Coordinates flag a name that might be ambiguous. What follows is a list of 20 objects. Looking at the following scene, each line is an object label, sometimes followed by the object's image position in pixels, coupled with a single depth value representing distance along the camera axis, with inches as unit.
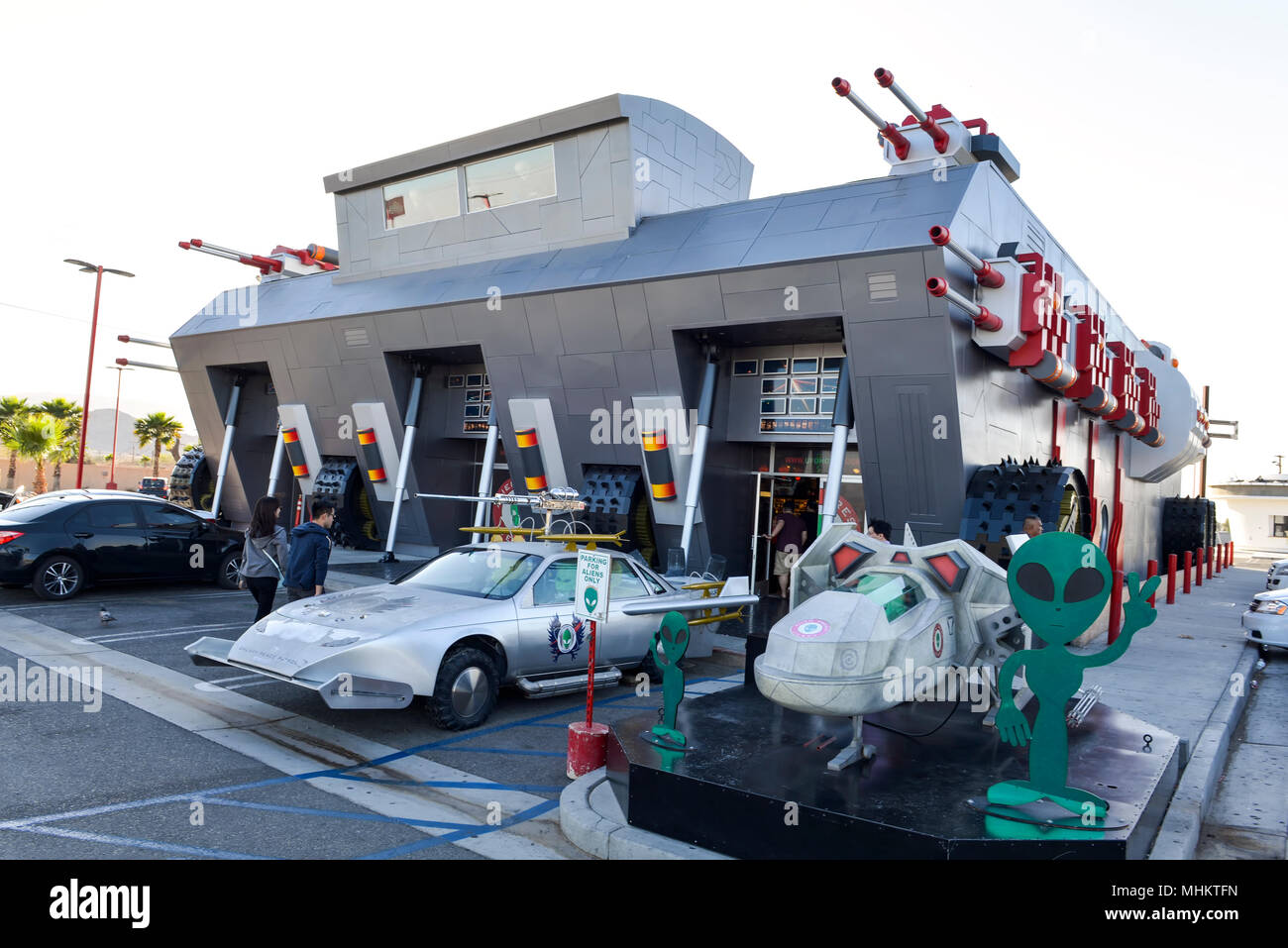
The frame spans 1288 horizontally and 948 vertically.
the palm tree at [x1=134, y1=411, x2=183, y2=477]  1871.3
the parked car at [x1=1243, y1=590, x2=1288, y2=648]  458.3
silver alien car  245.9
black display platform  164.1
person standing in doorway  539.8
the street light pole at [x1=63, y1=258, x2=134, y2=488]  888.9
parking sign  241.6
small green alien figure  220.1
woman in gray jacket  350.3
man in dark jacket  334.0
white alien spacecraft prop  196.7
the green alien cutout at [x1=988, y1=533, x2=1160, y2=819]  169.2
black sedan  439.5
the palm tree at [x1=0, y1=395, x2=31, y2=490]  1353.3
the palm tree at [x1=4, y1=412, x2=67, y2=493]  1269.7
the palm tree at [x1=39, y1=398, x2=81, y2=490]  1462.8
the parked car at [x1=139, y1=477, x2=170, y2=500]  1246.9
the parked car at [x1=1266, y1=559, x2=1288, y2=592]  747.1
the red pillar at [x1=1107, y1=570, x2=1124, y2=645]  478.6
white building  2253.9
